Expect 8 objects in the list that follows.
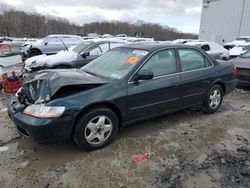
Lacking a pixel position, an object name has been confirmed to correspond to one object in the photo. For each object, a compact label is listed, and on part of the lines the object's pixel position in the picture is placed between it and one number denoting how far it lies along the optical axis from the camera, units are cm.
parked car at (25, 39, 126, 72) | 732
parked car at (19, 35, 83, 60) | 1163
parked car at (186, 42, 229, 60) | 1090
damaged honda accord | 296
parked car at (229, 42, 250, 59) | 1153
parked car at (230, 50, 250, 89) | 655
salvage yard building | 2928
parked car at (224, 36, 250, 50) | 1758
